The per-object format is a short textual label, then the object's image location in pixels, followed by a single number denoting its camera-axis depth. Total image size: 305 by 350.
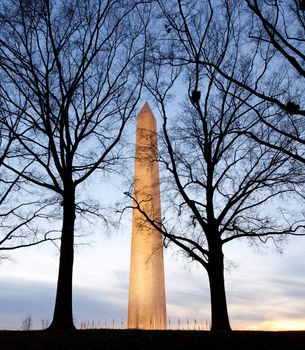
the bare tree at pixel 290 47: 9.44
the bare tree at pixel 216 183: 13.71
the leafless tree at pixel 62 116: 13.93
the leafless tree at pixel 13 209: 16.03
